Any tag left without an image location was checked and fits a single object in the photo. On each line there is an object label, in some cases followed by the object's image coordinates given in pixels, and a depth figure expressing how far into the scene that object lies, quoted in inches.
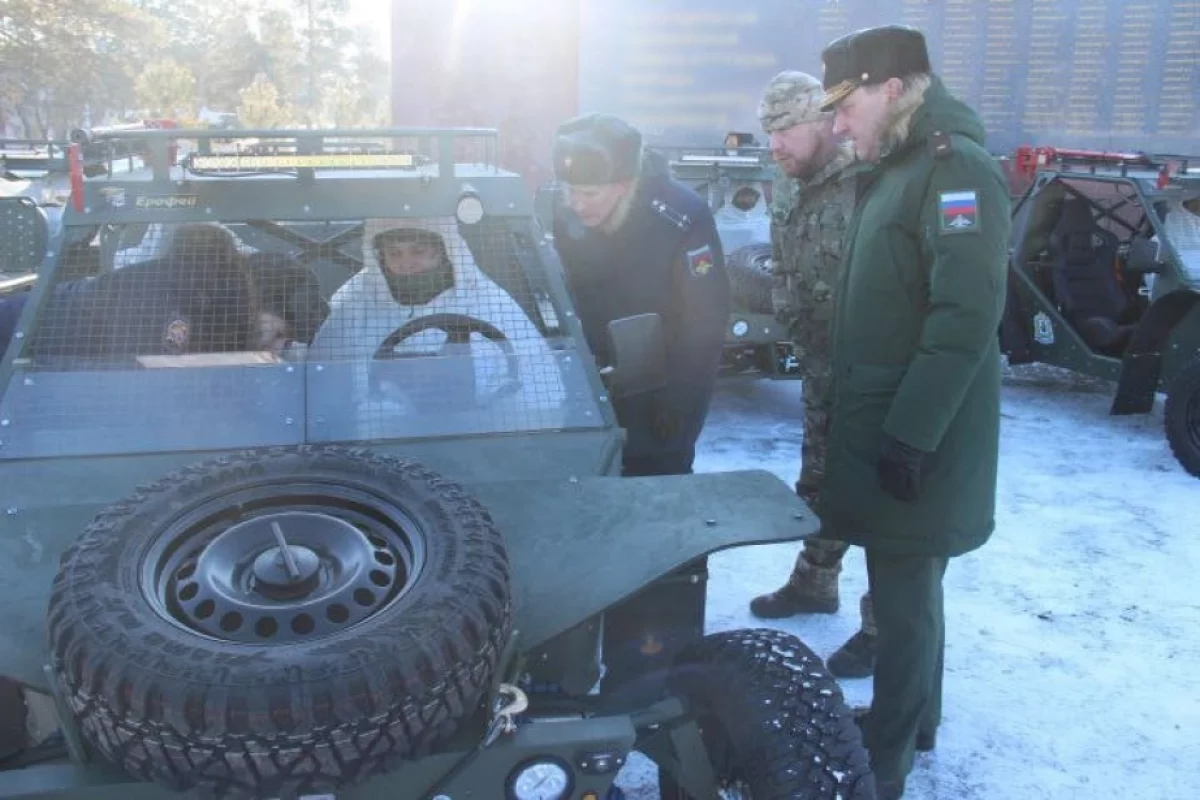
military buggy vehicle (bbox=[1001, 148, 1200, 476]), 261.3
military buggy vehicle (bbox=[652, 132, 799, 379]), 269.7
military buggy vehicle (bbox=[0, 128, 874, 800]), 71.2
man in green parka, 104.1
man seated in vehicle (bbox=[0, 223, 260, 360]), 121.5
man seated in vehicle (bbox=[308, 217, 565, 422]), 123.9
